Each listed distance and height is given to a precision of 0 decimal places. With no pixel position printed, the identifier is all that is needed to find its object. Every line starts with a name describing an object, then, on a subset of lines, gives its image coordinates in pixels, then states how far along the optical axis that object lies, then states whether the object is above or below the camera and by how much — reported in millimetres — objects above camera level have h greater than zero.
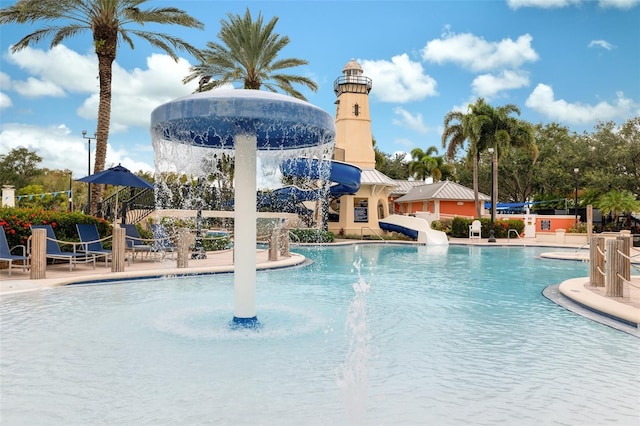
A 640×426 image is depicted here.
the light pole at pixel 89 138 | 34469 +6091
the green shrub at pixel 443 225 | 34450 +19
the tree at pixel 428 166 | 53812 +6716
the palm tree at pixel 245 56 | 24281 +8558
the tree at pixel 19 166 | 51028 +6200
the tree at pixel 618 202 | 35000 +1774
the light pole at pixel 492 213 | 29152 +775
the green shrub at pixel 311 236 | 26484 -638
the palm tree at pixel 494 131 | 34969 +6917
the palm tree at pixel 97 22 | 17188 +7428
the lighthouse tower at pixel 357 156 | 33281 +4890
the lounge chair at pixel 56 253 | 11453 -729
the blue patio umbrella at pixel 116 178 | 14231 +1357
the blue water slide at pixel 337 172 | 16703 +2041
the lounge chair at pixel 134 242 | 14117 -590
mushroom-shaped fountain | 5375 +1218
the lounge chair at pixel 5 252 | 10633 -661
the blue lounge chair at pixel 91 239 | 12598 -426
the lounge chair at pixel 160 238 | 14841 -471
